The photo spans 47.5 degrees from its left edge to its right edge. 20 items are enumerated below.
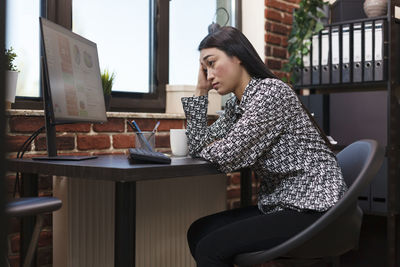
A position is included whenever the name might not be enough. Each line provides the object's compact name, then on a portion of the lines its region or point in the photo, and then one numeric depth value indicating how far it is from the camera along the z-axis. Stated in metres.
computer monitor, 1.39
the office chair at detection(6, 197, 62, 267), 1.01
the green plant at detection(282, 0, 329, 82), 2.70
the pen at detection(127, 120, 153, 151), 1.56
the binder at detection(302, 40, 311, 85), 2.74
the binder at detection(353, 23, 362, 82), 2.53
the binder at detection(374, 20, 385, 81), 2.44
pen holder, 1.58
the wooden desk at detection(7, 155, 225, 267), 1.12
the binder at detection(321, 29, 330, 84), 2.65
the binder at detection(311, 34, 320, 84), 2.69
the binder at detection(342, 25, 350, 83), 2.57
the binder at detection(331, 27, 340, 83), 2.61
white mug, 1.74
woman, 1.26
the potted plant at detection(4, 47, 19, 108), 1.60
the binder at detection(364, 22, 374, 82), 2.49
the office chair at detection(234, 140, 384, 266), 1.16
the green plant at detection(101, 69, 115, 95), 2.02
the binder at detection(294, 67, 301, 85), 2.80
